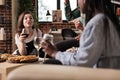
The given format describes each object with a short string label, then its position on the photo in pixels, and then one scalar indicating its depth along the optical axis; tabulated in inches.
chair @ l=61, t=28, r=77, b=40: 229.9
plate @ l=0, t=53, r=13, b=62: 98.2
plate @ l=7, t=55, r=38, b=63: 92.3
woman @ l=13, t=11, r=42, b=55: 120.4
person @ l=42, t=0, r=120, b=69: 59.4
